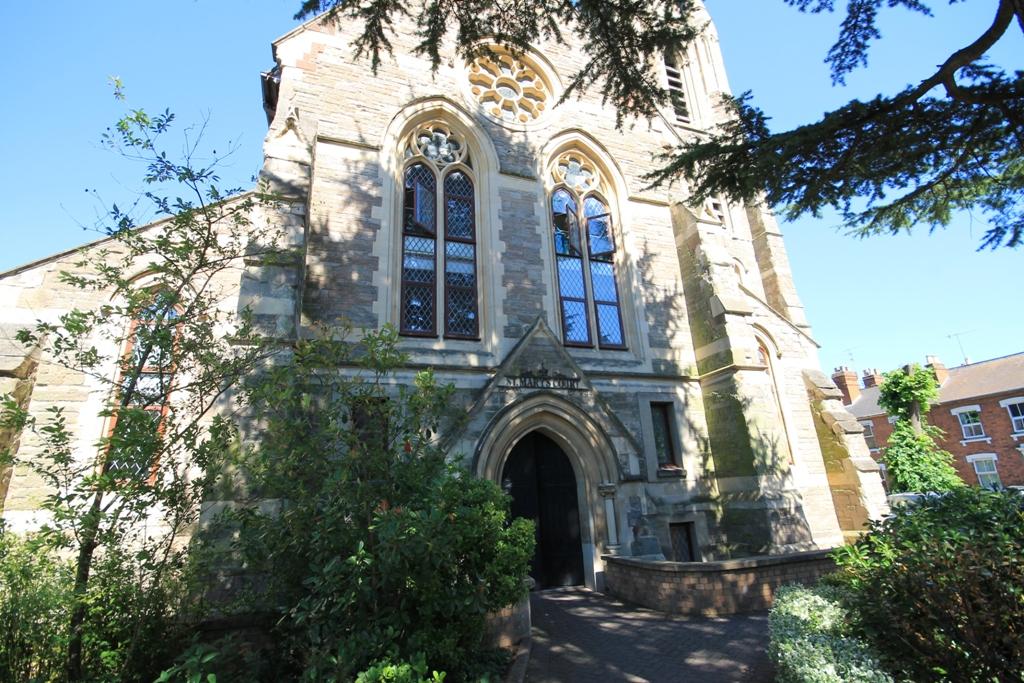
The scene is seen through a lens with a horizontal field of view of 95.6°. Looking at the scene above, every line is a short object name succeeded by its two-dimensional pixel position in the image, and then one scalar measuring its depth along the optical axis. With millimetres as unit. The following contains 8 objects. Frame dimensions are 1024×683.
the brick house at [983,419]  26234
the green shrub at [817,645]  3912
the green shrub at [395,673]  3434
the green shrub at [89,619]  4199
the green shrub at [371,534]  3930
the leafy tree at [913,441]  22297
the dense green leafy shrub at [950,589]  3410
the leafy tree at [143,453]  4262
